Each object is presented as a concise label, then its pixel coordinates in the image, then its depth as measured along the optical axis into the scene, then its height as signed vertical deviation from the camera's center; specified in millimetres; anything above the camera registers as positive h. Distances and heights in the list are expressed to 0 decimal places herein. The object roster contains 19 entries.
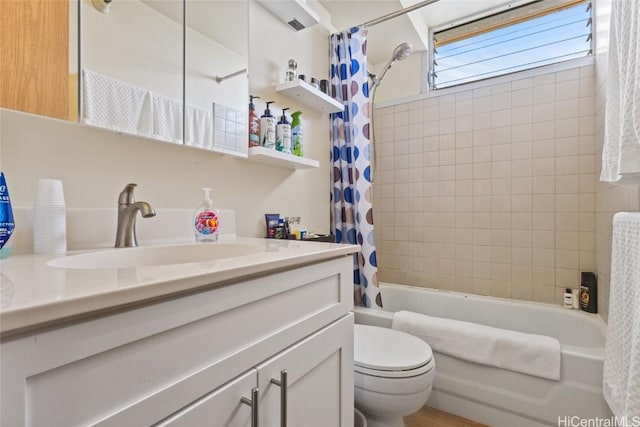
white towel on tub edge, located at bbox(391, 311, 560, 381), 1312 -600
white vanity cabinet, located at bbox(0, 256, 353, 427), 351 -228
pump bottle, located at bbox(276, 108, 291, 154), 1508 +383
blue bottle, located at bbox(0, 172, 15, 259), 691 -17
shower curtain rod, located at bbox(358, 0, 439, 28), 1754 +1186
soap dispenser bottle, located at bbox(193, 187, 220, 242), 1106 -38
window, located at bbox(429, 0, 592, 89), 1996 +1224
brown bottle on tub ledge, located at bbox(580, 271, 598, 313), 1726 -444
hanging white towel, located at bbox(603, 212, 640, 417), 808 -326
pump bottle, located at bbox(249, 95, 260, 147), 1408 +401
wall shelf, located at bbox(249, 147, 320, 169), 1371 +264
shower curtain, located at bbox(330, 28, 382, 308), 1875 +337
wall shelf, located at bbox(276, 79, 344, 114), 1568 +648
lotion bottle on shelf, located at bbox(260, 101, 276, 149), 1458 +397
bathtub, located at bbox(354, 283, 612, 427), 1255 -718
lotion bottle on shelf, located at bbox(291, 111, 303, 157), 1616 +425
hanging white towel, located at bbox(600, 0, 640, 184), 834 +357
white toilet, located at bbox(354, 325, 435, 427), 1115 -609
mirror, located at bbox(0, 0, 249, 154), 774 +463
